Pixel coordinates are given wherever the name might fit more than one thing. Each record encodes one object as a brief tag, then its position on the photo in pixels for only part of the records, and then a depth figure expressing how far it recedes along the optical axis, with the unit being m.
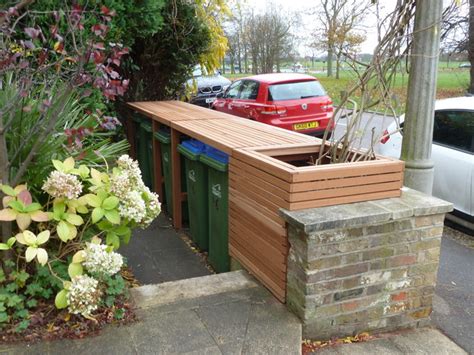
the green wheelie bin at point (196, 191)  4.46
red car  10.10
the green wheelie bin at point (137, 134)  6.90
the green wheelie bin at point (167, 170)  5.39
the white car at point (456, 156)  5.21
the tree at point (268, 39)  28.75
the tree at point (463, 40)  15.22
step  2.51
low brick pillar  2.66
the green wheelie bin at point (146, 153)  6.40
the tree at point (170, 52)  7.33
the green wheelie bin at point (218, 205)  3.84
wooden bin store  2.80
